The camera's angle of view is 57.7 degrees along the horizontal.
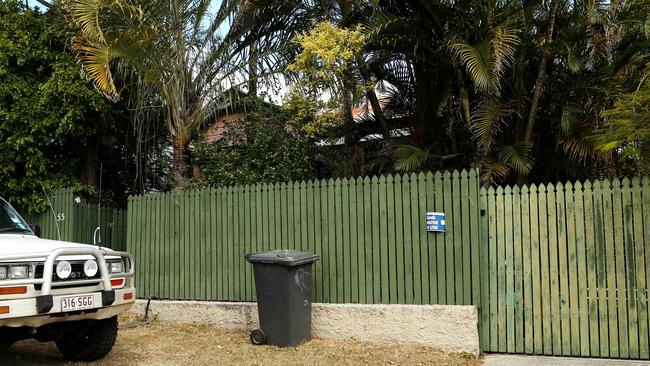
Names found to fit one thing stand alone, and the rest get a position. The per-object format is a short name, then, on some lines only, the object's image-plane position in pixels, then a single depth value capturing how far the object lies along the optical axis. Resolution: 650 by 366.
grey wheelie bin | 7.50
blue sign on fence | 7.54
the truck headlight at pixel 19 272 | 5.46
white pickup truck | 5.43
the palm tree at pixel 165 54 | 9.88
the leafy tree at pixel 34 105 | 11.01
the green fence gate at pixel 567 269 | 6.73
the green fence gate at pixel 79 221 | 10.89
